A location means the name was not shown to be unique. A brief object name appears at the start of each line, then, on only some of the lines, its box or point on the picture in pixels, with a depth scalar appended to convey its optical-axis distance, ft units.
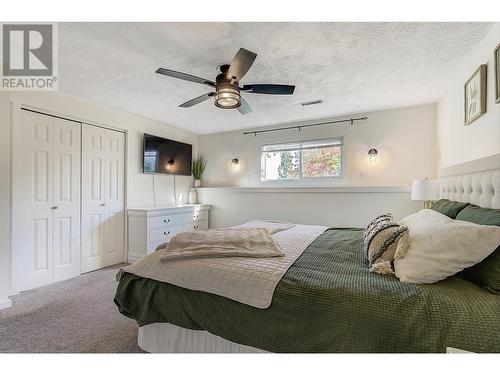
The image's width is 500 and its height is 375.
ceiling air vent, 10.88
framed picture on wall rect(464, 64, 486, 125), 6.44
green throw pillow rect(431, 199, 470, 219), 6.05
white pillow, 3.70
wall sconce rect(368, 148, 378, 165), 12.34
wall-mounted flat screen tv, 13.51
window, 13.56
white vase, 16.47
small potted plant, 16.90
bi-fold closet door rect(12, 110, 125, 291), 8.90
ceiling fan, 6.15
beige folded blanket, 5.11
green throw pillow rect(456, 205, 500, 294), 3.58
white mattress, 4.39
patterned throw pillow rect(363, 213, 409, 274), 4.37
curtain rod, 12.69
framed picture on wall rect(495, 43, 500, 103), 5.64
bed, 3.16
